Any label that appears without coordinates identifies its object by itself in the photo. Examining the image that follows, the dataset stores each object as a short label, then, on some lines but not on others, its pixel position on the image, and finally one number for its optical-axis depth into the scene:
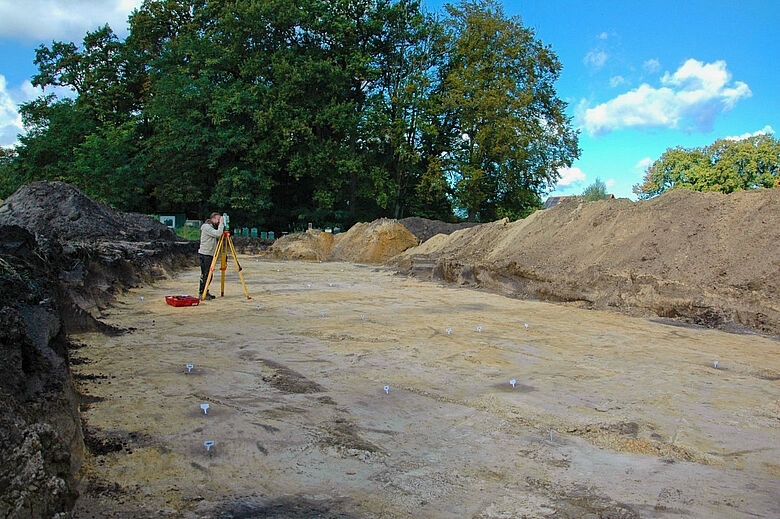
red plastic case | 9.97
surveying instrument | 11.13
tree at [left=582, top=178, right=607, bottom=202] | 63.18
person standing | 11.42
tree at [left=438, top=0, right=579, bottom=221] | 32.84
